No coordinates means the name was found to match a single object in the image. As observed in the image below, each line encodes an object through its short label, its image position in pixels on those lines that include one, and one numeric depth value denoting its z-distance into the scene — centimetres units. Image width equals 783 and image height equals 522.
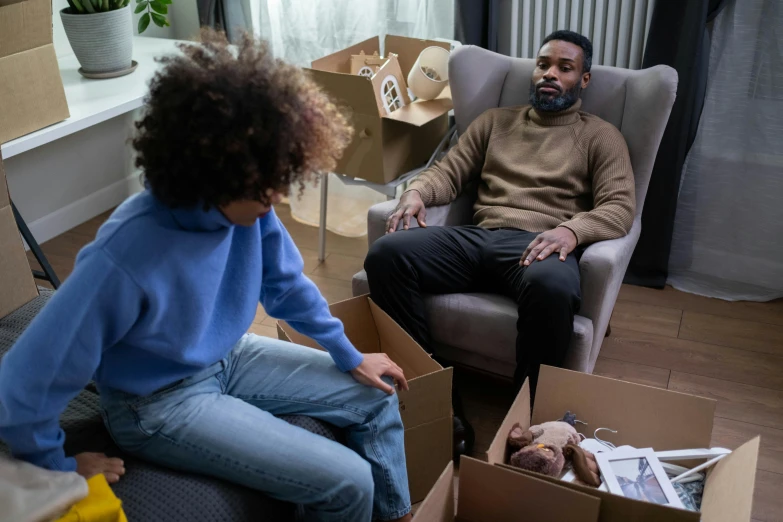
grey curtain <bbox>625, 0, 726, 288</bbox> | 229
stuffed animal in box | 154
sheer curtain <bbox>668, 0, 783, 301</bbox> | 232
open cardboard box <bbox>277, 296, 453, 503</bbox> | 159
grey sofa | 118
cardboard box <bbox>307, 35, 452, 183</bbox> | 228
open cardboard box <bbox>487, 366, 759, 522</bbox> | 147
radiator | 246
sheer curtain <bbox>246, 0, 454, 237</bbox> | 287
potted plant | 252
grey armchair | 183
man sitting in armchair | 180
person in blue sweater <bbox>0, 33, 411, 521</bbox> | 105
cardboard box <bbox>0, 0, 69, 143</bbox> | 203
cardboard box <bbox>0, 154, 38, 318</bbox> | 170
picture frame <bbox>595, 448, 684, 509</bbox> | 152
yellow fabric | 106
